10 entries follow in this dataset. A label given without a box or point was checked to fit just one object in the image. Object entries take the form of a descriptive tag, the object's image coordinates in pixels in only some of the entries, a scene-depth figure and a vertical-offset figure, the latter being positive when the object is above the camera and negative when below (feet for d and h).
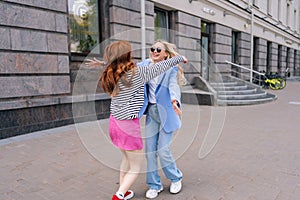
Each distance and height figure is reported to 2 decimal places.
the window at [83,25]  22.86 +4.54
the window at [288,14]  87.00 +19.54
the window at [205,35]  41.27 +6.14
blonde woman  8.43 -1.30
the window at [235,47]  51.47 +5.09
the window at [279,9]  76.60 +18.68
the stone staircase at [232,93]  29.48 -2.75
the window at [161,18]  32.45 +7.15
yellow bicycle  54.08 -2.22
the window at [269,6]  67.41 +17.34
